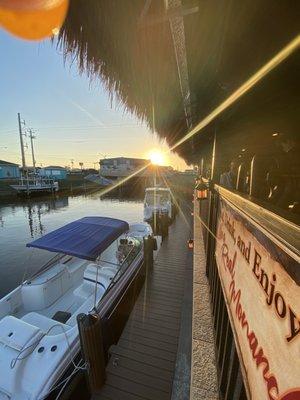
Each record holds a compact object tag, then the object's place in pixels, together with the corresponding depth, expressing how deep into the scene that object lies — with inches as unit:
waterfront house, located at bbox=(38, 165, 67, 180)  2876.5
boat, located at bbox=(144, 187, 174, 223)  706.1
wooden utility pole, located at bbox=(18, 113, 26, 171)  1905.0
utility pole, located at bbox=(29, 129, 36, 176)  2343.8
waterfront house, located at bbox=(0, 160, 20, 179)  2298.2
